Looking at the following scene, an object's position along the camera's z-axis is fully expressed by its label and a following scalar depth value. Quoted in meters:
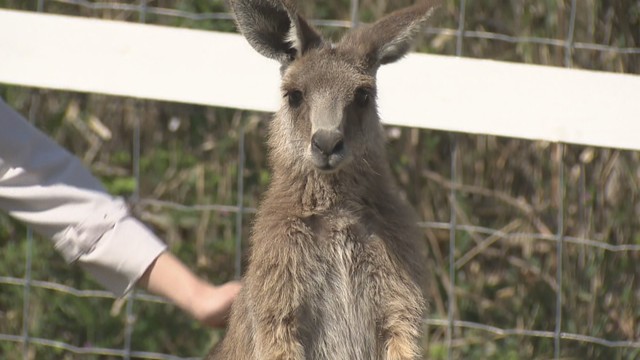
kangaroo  7.09
